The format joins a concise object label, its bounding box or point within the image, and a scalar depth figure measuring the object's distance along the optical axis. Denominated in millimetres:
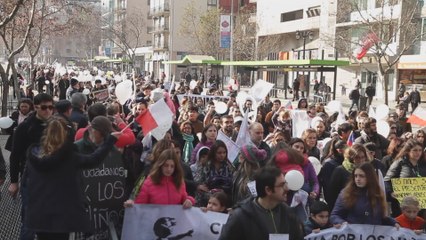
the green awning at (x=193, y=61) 38875
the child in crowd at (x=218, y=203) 5430
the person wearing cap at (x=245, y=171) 5559
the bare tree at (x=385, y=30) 28558
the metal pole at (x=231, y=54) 37162
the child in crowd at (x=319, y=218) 5180
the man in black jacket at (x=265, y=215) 3656
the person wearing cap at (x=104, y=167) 5105
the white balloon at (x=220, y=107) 12406
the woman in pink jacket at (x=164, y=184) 5074
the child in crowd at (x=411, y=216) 5527
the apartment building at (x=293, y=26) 49906
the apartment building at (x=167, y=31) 77375
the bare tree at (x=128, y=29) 62413
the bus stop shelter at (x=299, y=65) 25734
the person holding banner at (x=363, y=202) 5020
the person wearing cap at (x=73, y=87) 15528
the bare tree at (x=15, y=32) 16312
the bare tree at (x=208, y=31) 51938
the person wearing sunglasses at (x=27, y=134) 5746
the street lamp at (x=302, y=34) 34547
